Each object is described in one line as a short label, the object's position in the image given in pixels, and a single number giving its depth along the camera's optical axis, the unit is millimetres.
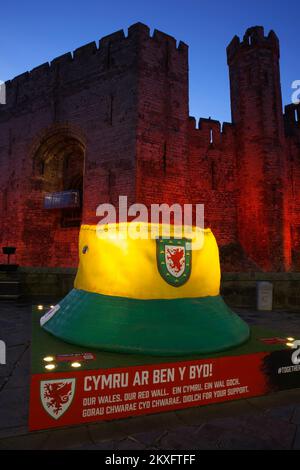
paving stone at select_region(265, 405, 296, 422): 1824
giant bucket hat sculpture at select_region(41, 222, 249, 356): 2219
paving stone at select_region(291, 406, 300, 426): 1777
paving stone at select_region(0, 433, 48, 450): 1463
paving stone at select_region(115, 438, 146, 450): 1489
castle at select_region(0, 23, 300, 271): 11617
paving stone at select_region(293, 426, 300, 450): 1502
